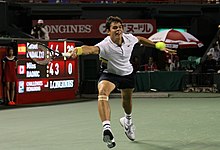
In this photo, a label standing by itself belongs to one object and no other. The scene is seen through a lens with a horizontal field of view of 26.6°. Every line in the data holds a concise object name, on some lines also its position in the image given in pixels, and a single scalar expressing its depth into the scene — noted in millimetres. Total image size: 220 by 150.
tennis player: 7199
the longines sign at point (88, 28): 24875
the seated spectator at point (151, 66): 22844
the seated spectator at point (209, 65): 22000
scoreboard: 16547
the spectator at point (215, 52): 23895
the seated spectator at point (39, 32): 19016
